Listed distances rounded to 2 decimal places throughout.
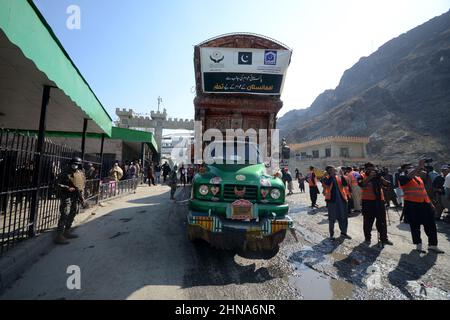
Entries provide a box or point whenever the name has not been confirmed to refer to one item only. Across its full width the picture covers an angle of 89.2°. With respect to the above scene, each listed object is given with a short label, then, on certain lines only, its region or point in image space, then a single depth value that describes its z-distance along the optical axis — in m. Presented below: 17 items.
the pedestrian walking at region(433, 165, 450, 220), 7.56
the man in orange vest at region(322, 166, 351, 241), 5.60
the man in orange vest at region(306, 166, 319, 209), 9.79
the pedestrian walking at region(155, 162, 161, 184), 19.92
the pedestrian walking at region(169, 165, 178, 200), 10.48
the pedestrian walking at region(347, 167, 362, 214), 8.98
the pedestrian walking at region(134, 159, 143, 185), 15.51
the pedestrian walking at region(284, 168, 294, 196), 13.41
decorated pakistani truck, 3.74
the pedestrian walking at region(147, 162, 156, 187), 17.39
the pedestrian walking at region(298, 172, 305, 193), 15.20
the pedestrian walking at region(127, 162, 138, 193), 14.88
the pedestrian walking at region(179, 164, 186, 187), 18.20
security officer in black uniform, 4.78
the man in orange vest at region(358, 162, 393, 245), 5.19
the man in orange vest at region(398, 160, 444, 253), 4.74
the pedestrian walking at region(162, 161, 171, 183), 20.19
